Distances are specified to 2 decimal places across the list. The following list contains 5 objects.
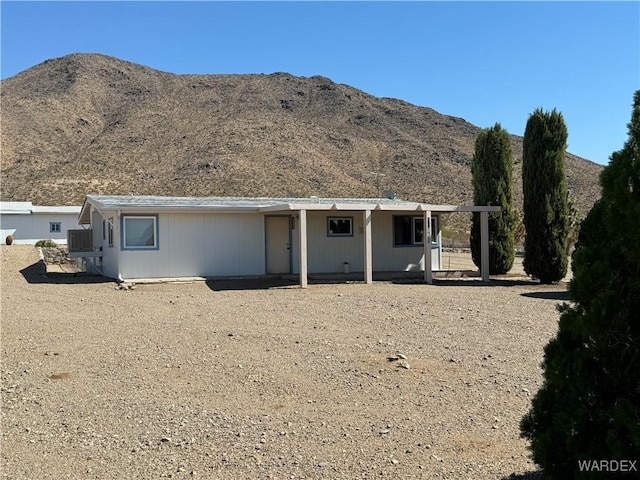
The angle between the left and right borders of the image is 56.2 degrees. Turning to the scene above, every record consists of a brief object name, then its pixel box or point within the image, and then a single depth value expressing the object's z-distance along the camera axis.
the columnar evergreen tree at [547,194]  17.02
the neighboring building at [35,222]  33.19
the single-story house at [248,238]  16.56
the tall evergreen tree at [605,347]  2.81
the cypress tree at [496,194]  20.09
